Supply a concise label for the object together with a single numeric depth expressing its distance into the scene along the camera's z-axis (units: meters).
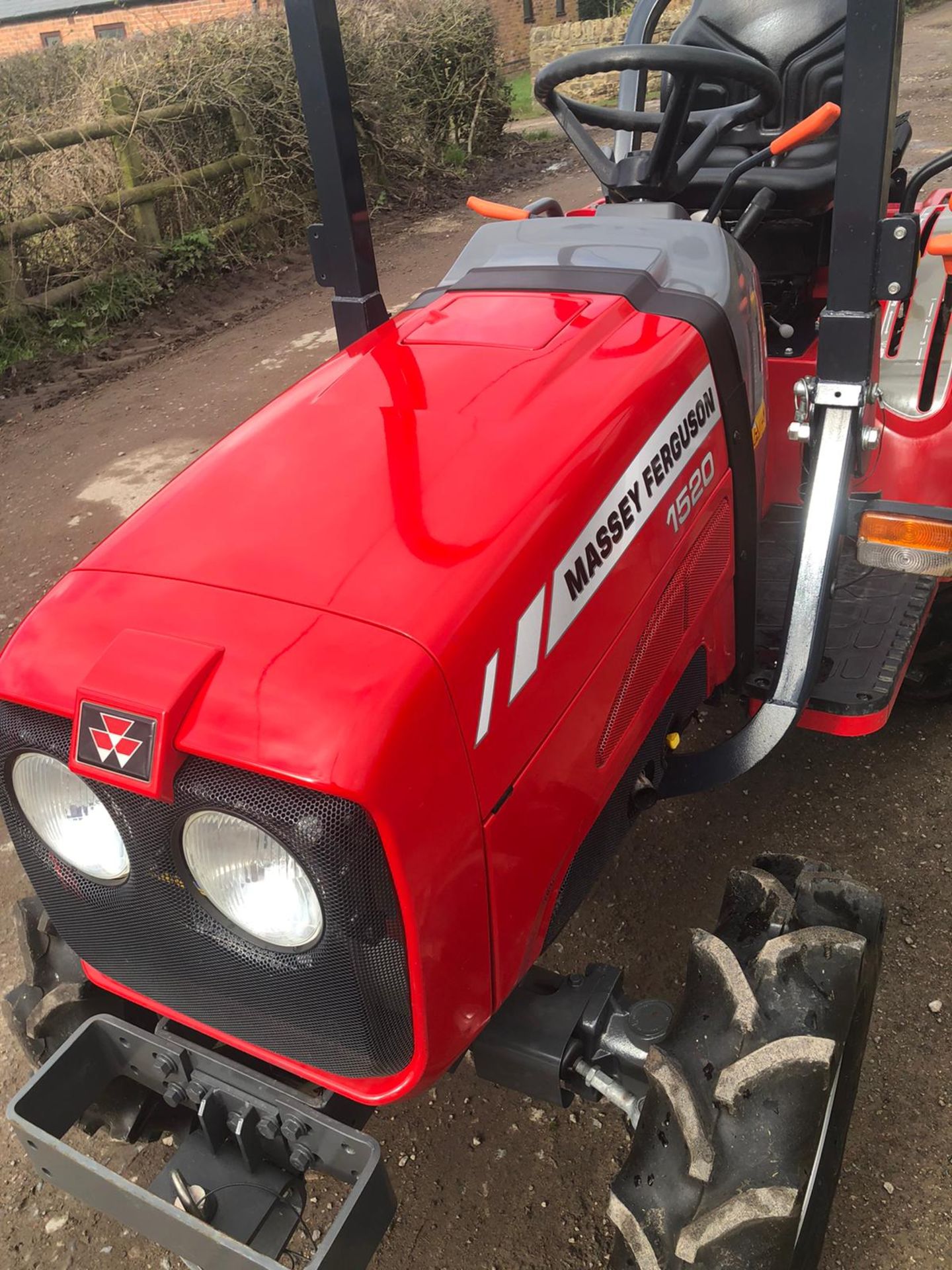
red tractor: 1.09
